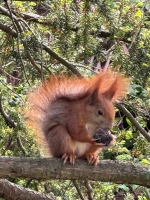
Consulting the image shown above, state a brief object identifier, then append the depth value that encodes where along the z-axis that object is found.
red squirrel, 3.94
